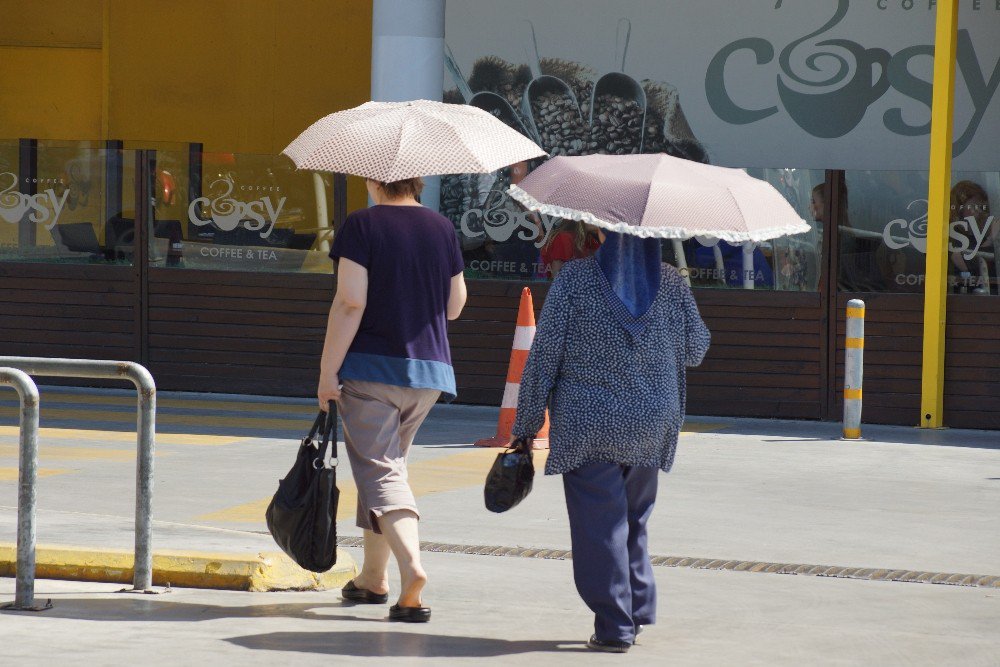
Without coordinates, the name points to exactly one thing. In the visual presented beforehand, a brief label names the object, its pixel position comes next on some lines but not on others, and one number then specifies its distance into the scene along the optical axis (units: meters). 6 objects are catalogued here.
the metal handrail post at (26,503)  11.98
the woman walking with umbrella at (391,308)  11.77
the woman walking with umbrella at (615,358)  11.00
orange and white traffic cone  22.00
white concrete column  26.92
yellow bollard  22.83
